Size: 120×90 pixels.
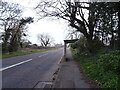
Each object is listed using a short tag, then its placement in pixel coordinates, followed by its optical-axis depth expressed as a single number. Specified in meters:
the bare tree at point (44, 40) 59.66
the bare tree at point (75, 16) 11.35
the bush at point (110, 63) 4.21
